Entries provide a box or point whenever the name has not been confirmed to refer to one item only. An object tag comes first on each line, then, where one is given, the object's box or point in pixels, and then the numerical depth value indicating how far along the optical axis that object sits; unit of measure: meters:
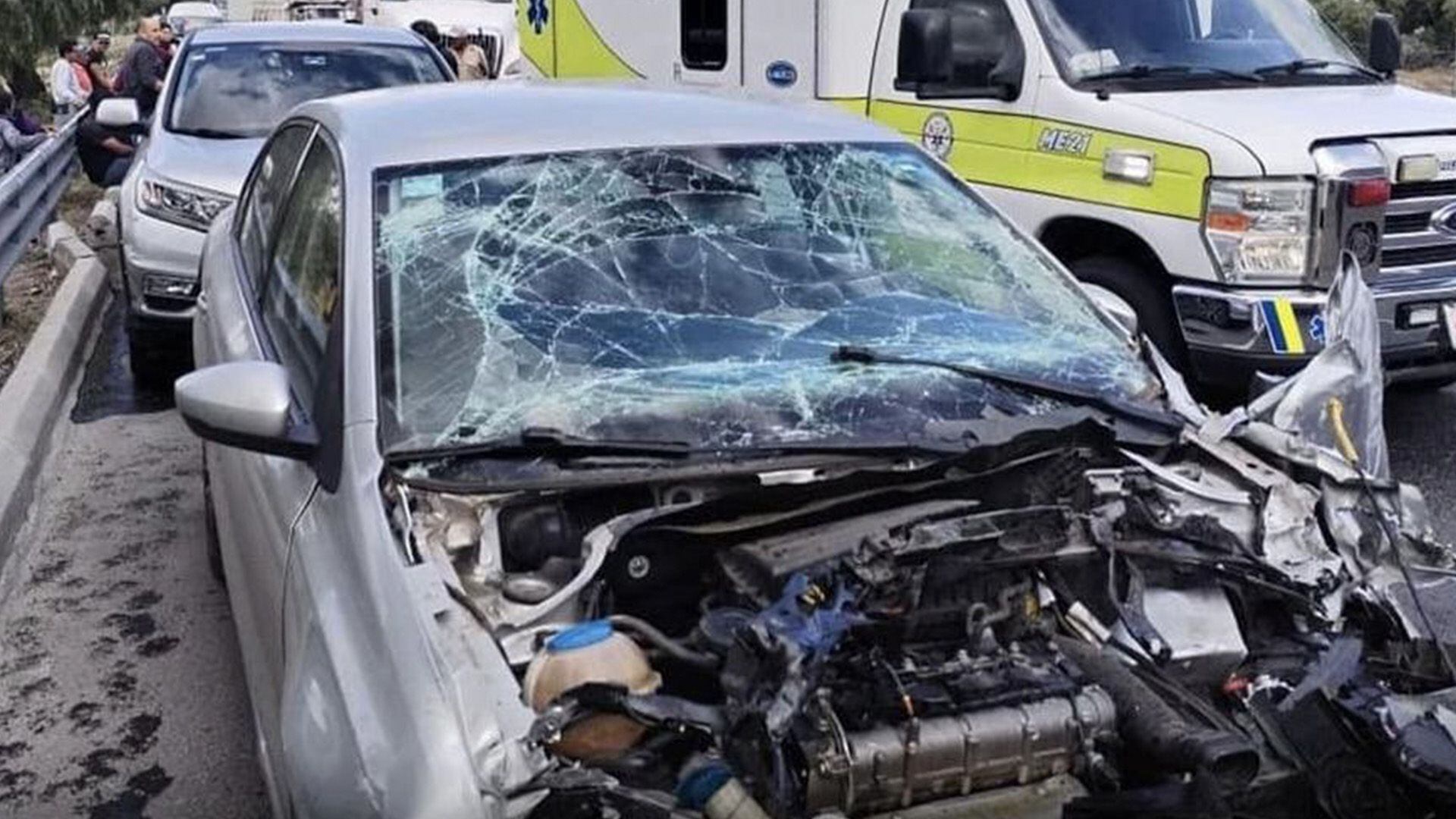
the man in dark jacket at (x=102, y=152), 11.29
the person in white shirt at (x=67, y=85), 15.56
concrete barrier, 5.77
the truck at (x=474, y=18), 18.09
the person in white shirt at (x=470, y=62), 14.45
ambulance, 5.71
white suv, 7.08
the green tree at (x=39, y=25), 18.16
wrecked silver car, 2.41
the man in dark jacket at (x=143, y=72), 13.91
